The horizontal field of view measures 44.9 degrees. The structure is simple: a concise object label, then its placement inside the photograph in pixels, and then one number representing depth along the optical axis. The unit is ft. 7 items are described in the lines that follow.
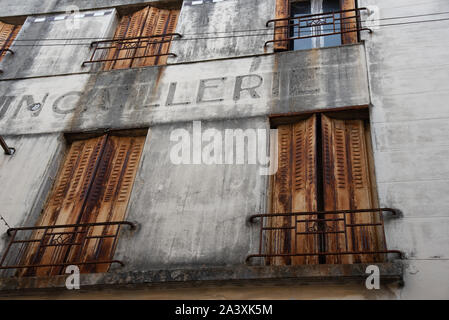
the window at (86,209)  26.78
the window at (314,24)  34.73
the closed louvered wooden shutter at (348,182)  24.68
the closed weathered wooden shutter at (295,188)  25.04
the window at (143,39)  37.58
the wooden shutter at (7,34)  42.78
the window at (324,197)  24.52
